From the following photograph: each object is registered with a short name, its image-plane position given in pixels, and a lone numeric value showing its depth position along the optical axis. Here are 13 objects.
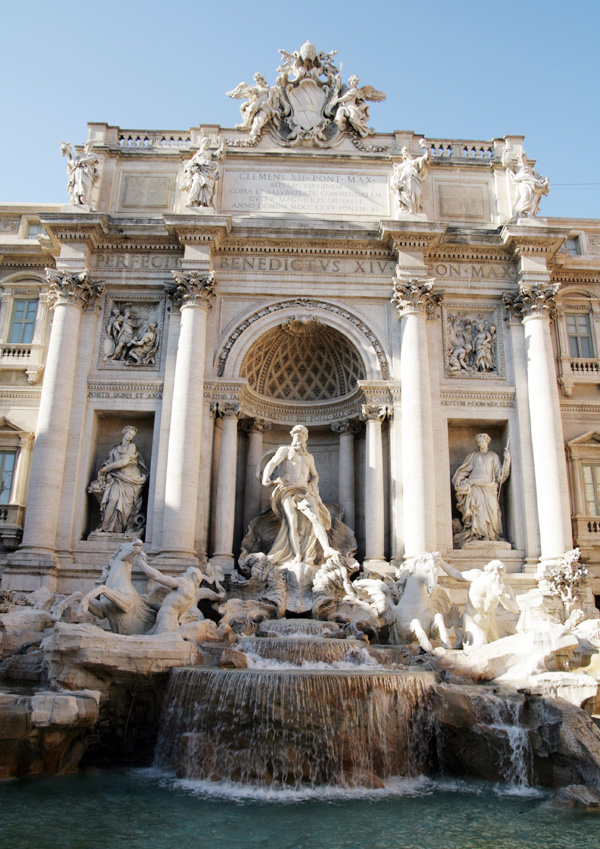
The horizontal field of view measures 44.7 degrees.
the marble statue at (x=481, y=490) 18.45
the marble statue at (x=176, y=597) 13.98
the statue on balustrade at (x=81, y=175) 19.95
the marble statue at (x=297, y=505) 17.64
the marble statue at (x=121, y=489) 18.28
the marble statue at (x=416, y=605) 14.32
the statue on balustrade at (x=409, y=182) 20.19
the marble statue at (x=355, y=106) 21.38
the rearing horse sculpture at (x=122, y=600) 14.08
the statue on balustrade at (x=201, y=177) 19.94
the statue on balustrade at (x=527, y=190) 20.19
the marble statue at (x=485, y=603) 13.91
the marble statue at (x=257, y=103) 21.42
